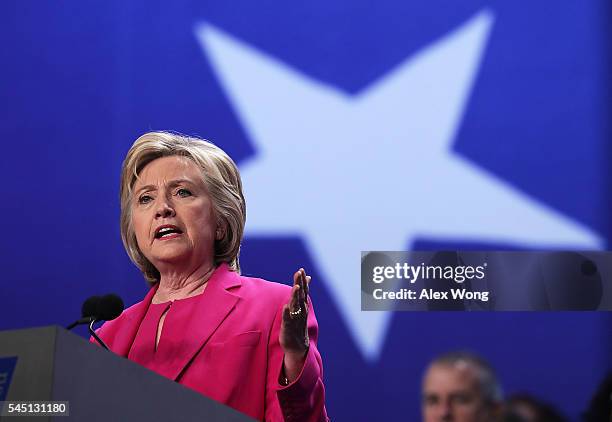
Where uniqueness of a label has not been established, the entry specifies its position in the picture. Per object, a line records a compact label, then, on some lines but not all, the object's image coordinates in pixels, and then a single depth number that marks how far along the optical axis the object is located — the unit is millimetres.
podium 7305
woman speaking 7826
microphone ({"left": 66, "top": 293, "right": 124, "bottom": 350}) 7655
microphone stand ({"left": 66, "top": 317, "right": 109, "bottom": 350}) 7602
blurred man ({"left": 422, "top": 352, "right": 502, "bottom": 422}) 8461
